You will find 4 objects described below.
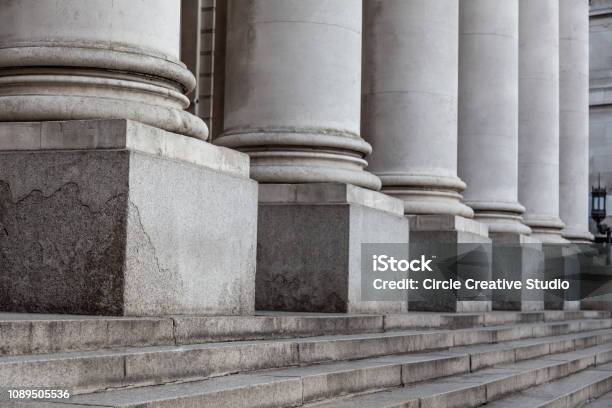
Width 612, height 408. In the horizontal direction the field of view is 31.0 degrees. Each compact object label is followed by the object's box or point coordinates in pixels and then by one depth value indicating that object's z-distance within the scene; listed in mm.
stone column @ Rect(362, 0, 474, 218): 33500
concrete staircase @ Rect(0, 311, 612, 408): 12484
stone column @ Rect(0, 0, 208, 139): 17422
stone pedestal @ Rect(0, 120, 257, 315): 16203
